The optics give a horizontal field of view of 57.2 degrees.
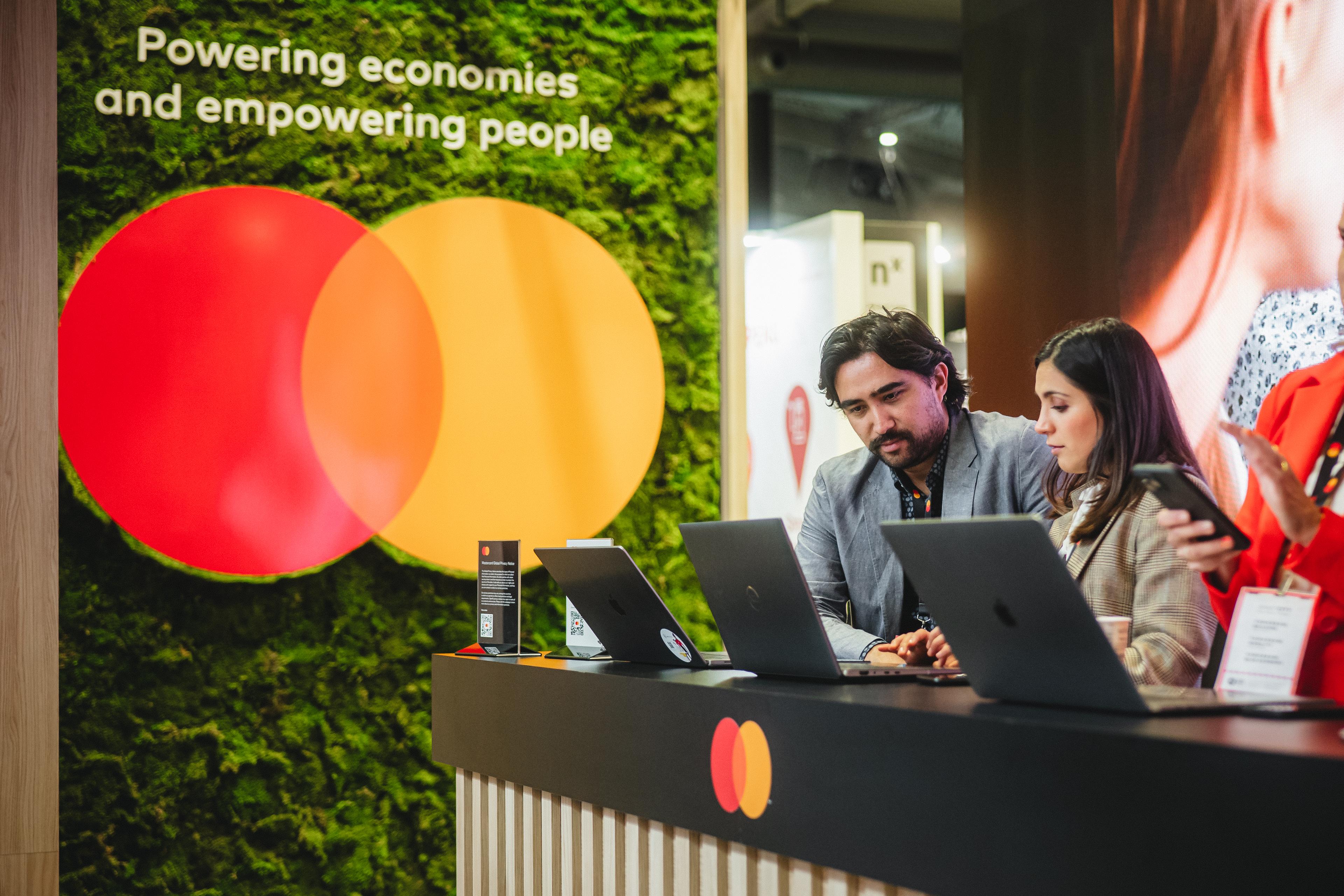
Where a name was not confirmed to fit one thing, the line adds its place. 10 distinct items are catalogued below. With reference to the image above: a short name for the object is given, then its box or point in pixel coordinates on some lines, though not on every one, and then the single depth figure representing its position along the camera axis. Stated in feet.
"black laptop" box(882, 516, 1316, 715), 4.46
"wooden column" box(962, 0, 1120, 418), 12.52
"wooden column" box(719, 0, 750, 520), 12.53
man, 9.01
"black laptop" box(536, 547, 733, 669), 6.95
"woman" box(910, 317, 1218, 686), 6.55
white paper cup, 5.32
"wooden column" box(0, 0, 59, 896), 10.37
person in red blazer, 5.49
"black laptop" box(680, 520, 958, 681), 5.87
